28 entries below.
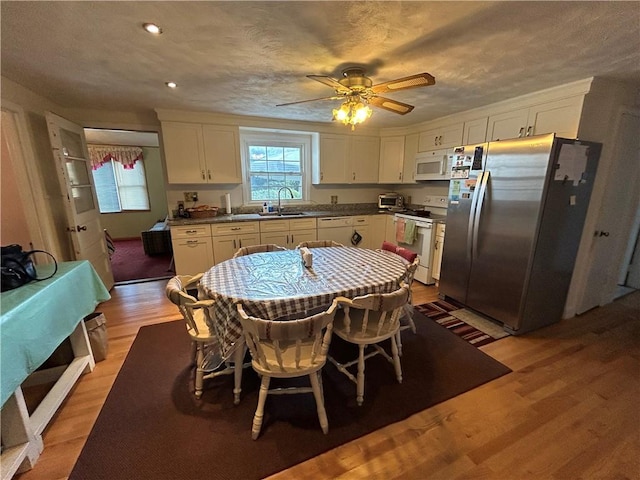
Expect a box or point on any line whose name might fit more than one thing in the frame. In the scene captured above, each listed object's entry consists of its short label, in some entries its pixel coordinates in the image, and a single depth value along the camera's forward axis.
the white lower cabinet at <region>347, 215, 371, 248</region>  4.41
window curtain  6.09
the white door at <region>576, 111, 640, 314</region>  2.61
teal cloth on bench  1.30
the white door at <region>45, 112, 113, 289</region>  2.67
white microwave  3.79
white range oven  3.63
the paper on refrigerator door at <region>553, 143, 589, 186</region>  2.23
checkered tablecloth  1.62
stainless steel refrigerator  2.29
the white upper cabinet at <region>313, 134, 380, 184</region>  4.38
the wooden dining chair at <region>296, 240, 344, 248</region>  2.93
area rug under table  1.44
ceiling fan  1.73
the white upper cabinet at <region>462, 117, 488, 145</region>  3.21
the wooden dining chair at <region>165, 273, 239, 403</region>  1.69
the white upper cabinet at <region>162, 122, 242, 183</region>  3.52
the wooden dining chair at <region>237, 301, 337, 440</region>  1.38
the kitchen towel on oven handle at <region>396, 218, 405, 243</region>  4.01
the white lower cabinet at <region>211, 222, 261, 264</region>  3.64
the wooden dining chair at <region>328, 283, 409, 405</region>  1.67
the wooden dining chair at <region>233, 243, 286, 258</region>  2.66
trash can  2.20
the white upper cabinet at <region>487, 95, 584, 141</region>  2.39
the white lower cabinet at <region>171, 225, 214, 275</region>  3.48
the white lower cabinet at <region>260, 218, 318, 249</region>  3.85
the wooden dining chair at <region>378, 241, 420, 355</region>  2.13
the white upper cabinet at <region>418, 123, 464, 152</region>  3.55
